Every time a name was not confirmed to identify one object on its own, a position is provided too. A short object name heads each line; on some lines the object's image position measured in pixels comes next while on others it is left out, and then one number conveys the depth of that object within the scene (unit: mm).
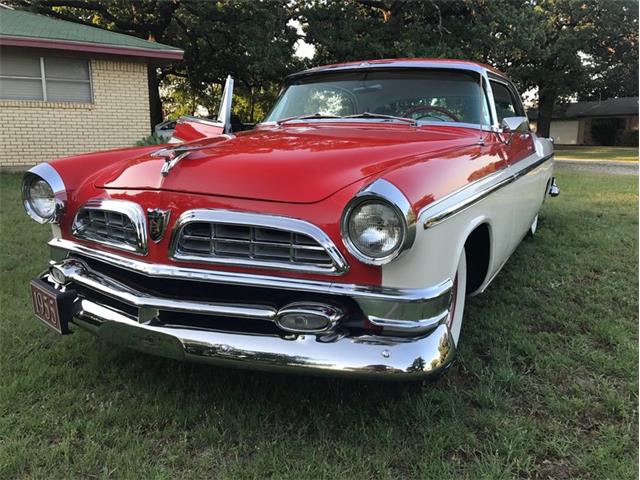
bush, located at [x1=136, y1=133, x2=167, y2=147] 9898
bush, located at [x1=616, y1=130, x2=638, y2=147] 36456
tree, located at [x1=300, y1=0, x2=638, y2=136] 14867
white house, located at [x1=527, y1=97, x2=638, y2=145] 39750
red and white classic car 1896
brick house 10328
